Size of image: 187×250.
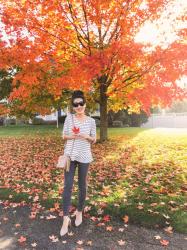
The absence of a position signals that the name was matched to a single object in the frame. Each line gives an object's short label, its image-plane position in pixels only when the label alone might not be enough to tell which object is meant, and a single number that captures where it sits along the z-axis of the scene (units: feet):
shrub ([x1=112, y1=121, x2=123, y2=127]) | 59.37
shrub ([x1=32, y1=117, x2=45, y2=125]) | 70.29
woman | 9.39
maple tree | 22.72
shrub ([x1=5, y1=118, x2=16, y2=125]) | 76.33
